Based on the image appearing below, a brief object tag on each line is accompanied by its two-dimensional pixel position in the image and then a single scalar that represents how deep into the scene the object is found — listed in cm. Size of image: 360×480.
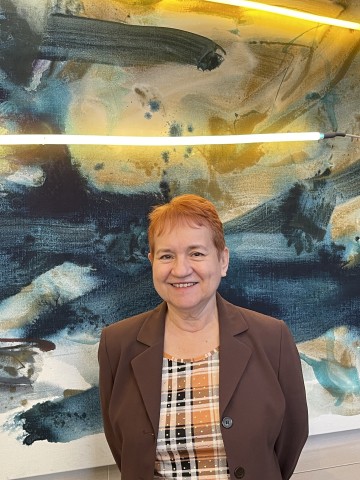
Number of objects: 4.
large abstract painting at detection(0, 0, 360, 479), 173
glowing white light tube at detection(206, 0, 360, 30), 194
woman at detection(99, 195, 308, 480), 142
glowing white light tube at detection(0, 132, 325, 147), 174
